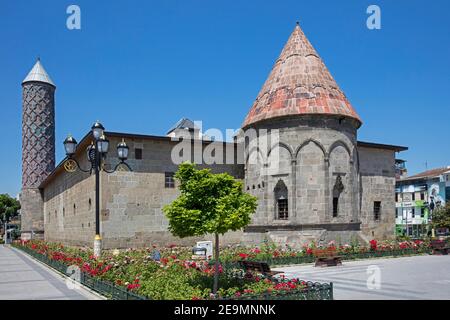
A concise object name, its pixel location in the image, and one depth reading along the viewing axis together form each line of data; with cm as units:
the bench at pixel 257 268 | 1371
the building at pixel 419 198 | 5516
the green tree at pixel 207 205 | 1123
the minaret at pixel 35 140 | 5109
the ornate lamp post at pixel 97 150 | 1466
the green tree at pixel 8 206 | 9306
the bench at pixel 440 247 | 2514
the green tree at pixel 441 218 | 4484
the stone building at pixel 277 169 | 2420
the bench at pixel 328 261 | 1940
